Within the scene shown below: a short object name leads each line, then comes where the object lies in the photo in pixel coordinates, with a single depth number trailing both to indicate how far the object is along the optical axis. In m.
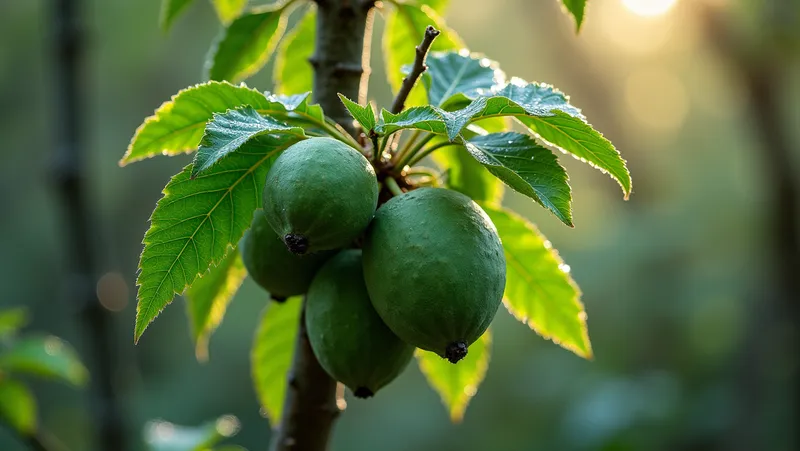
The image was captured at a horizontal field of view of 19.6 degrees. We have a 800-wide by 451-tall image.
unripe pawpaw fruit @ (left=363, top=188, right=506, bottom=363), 0.87
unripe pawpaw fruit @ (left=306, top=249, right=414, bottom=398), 0.90
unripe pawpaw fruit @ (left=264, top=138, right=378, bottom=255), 0.88
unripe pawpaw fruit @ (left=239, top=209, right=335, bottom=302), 0.93
